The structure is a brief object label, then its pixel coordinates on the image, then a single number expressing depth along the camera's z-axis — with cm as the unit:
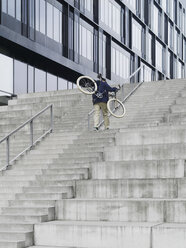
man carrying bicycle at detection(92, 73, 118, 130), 1531
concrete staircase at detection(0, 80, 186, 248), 884
